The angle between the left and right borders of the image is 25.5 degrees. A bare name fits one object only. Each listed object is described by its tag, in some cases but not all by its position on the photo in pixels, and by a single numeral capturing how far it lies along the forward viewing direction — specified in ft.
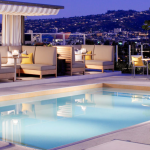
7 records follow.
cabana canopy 36.86
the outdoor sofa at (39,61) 33.53
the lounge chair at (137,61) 37.45
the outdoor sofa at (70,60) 37.04
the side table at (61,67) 36.69
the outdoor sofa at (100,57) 40.12
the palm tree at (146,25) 44.21
